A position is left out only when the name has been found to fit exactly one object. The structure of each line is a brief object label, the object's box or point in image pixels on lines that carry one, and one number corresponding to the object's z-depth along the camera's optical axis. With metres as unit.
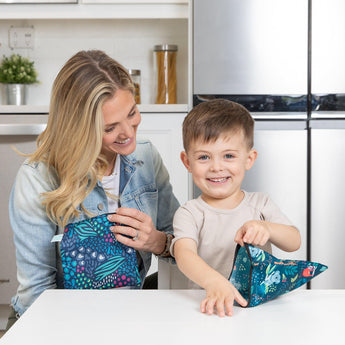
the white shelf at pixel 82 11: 2.73
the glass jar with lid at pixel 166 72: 2.91
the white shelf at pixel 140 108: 2.58
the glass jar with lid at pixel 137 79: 2.91
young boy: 1.16
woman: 1.29
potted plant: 3.00
